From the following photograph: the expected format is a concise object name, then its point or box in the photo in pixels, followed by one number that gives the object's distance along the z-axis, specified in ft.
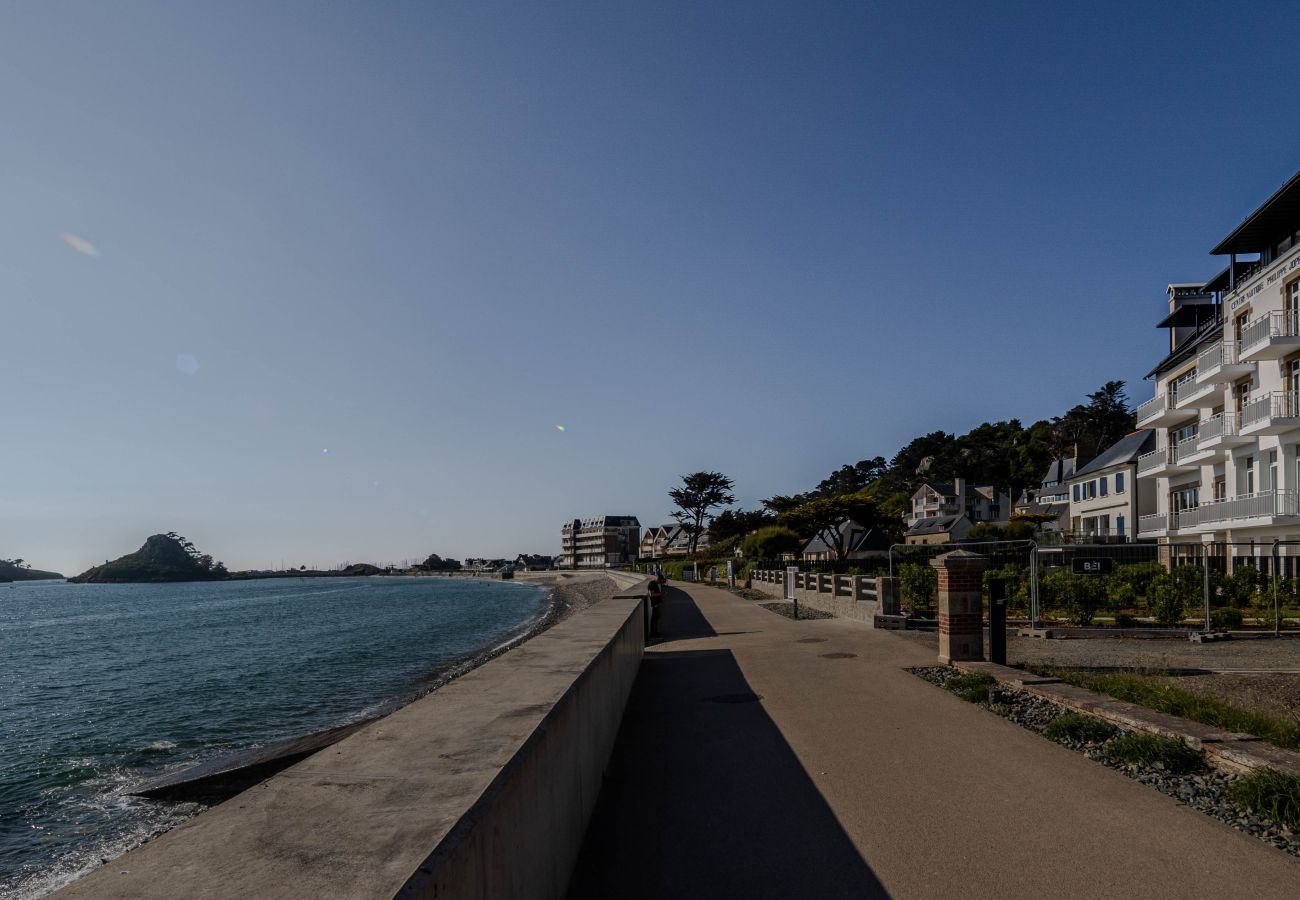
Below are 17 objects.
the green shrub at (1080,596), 56.24
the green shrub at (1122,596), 58.59
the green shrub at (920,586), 63.72
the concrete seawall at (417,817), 7.16
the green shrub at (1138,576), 62.08
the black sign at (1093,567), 62.16
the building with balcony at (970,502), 274.16
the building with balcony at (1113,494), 137.08
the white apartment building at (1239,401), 90.33
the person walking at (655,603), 63.57
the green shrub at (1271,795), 16.34
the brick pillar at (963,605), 37.45
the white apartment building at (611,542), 601.21
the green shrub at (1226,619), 52.37
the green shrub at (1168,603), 54.75
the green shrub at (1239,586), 59.02
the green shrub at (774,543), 160.35
